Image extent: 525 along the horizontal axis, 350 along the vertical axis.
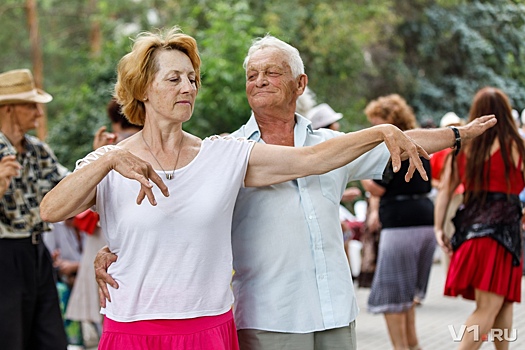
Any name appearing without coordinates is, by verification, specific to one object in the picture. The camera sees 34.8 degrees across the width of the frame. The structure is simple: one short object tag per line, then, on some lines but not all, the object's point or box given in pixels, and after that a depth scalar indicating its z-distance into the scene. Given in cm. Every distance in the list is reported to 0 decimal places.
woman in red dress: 591
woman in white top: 334
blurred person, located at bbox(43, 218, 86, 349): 791
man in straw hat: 500
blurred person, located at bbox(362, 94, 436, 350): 714
